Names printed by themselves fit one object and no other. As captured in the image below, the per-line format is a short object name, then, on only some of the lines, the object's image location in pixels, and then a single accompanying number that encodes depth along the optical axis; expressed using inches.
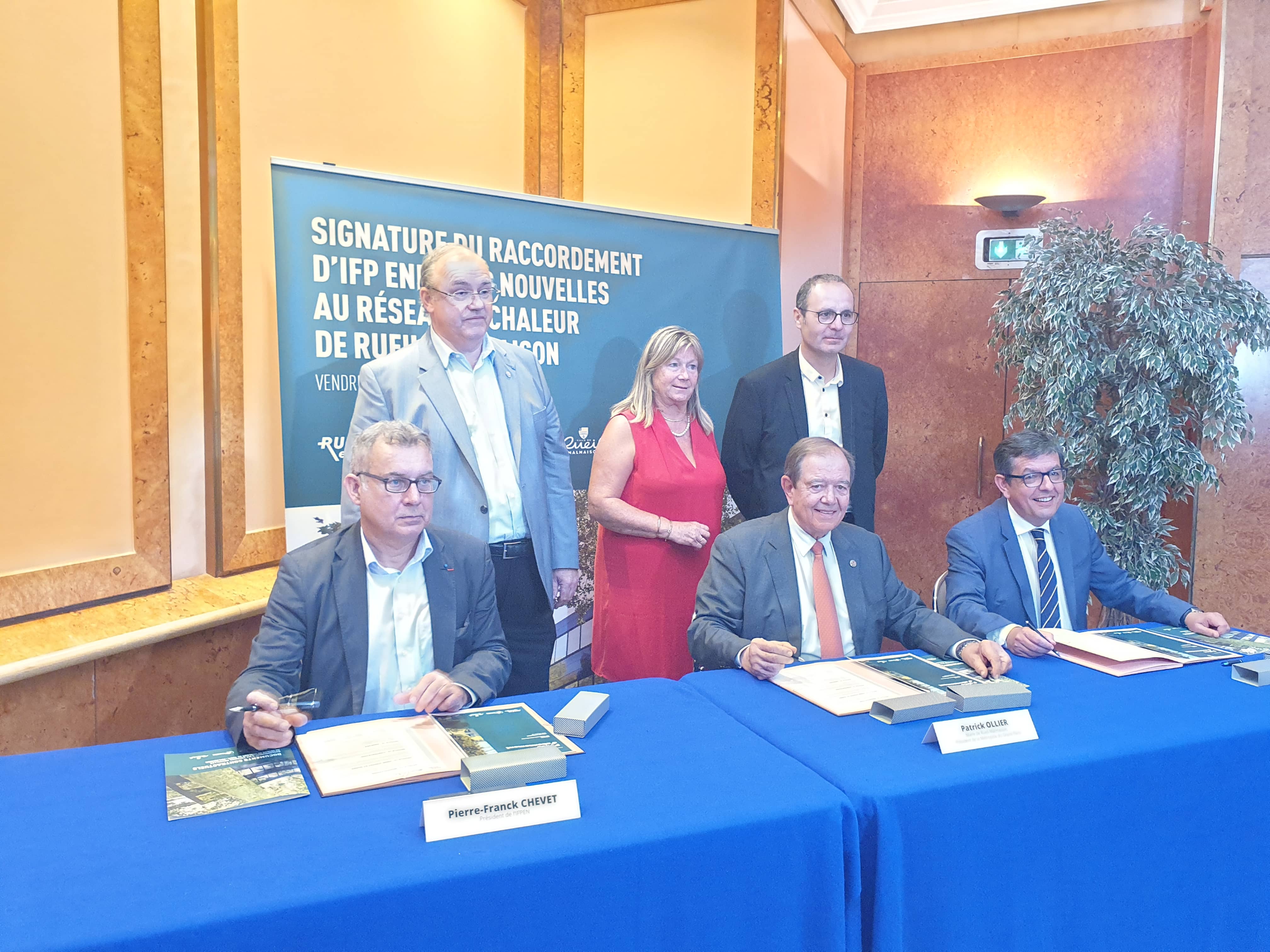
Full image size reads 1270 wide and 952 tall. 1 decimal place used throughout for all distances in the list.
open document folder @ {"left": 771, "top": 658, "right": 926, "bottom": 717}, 74.9
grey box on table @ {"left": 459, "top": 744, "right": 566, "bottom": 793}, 56.4
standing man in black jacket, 124.5
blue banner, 118.4
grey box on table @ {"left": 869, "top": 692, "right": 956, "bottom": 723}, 70.4
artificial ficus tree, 154.9
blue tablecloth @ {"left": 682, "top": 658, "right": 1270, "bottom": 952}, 59.0
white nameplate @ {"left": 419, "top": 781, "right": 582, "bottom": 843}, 52.7
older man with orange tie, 93.3
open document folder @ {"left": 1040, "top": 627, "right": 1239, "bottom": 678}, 86.3
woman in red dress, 118.3
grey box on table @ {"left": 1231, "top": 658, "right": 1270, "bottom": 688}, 82.2
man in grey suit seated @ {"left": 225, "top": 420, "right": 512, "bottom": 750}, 77.5
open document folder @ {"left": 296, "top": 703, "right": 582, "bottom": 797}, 59.4
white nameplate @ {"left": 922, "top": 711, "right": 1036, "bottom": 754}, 66.1
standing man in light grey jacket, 103.9
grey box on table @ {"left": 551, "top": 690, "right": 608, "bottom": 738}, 67.4
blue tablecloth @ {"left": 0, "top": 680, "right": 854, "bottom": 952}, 46.1
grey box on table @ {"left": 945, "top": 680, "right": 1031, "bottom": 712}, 71.9
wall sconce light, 200.7
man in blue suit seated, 104.1
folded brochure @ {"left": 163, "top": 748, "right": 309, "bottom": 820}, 56.1
